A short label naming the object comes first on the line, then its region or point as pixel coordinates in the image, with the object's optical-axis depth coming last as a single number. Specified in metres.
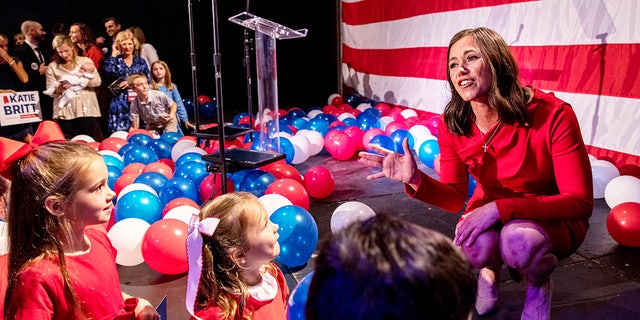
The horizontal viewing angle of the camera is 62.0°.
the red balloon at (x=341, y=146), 4.56
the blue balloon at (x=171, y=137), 4.66
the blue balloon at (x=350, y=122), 5.38
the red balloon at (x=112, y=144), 4.37
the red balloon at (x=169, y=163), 3.97
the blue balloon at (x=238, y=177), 3.27
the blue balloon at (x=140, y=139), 4.46
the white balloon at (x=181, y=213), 2.64
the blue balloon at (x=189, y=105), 7.86
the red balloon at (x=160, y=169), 3.61
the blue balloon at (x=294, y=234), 2.35
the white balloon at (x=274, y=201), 2.61
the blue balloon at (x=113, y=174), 3.41
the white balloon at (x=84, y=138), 4.60
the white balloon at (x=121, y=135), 4.87
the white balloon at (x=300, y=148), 4.43
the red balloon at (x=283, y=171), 3.48
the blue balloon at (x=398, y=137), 4.42
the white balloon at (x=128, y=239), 2.48
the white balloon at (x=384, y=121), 5.34
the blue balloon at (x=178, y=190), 3.14
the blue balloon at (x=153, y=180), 3.27
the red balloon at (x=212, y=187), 3.24
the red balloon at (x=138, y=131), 4.74
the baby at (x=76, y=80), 5.02
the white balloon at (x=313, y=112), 6.13
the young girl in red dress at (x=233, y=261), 1.33
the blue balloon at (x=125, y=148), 4.13
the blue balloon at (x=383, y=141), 4.36
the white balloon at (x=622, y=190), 2.81
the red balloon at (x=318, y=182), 3.47
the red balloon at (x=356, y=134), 4.70
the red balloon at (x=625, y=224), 2.44
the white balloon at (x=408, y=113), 5.61
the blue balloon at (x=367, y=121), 5.30
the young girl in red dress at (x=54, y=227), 1.24
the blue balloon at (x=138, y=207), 2.79
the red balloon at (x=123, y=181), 3.36
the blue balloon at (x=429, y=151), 4.10
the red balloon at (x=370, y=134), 4.57
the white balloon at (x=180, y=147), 4.25
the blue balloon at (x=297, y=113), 5.95
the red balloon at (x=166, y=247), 2.31
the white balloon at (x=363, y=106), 6.28
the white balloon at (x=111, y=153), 3.96
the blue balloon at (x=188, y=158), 3.76
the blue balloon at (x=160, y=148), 4.34
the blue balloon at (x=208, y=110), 7.66
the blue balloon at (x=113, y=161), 3.75
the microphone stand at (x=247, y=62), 3.94
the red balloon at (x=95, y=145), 4.41
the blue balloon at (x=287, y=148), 4.31
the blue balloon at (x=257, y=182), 3.19
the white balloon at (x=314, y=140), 4.68
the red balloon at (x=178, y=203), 2.82
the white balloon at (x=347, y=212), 2.55
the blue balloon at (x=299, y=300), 1.38
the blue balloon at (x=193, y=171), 3.51
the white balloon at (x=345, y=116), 5.62
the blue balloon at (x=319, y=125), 5.09
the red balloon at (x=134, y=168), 3.62
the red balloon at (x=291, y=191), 2.99
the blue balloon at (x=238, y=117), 5.89
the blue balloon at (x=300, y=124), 5.34
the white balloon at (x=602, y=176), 3.18
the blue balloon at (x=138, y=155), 3.92
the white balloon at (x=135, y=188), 3.06
